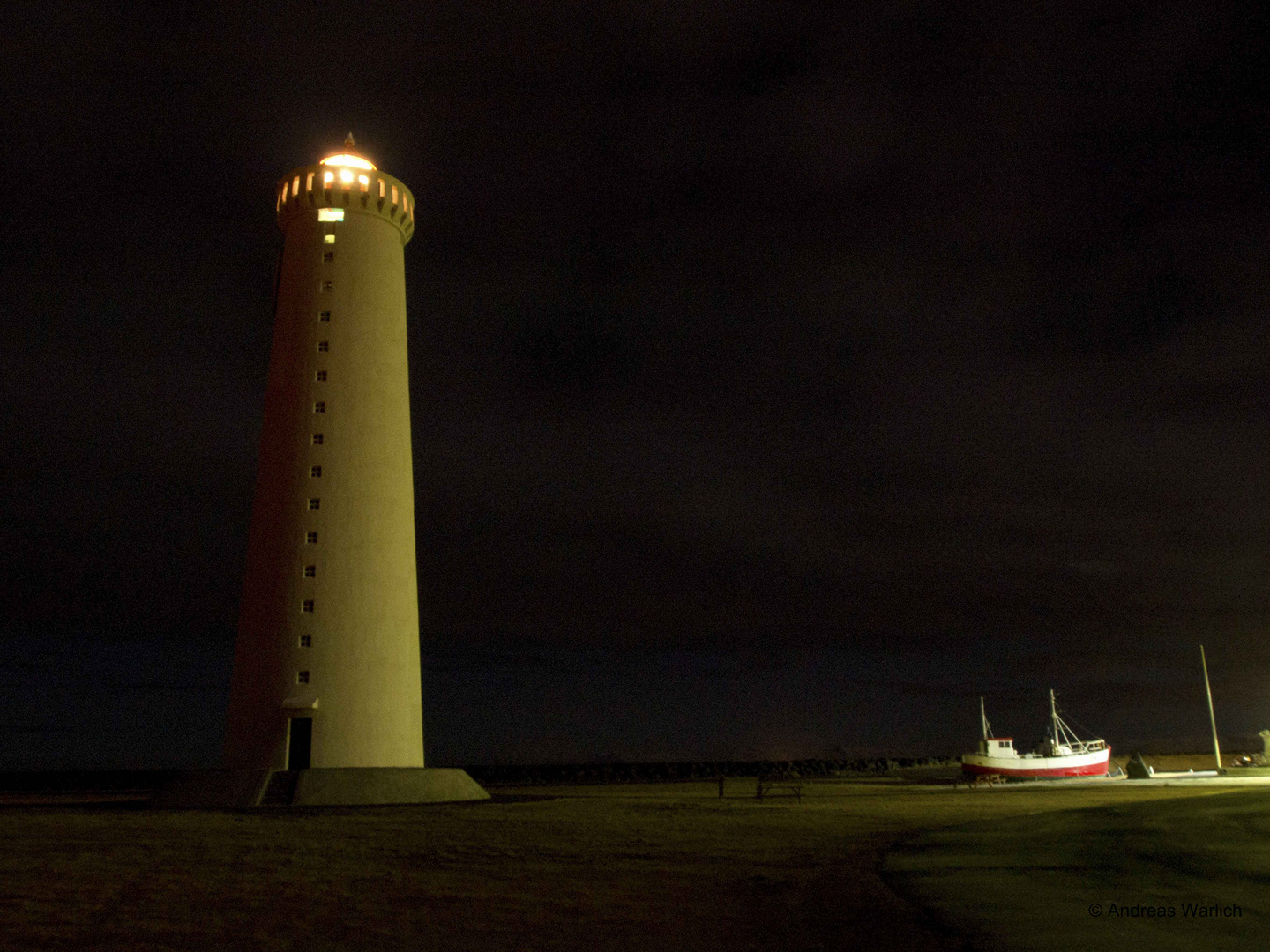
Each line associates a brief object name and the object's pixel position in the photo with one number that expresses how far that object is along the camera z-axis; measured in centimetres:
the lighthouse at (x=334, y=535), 3153
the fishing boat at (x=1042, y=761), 6038
